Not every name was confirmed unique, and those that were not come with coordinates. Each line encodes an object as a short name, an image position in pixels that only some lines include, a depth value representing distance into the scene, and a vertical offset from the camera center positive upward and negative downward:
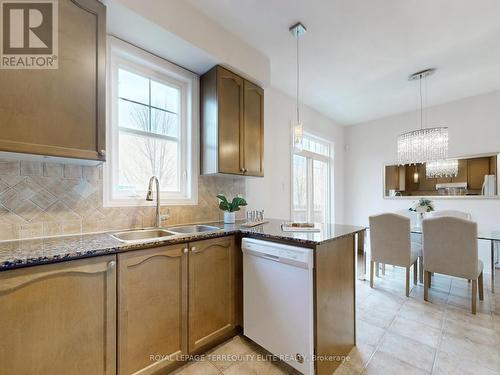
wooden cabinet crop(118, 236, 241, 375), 1.31 -0.76
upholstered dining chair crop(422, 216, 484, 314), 2.24 -0.65
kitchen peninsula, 1.03 -0.63
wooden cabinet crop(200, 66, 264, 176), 2.18 +0.68
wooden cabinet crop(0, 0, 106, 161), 1.16 +0.53
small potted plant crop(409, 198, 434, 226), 3.30 -0.29
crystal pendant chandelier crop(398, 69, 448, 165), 2.86 +0.59
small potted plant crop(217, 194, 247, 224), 2.31 -0.20
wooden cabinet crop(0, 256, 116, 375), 0.98 -0.63
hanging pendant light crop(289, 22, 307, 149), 2.03 +1.47
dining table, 2.31 -0.52
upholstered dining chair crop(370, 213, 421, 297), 2.62 -0.66
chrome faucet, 1.92 -0.11
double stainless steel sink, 1.74 -0.36
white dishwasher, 1.38 -0.77
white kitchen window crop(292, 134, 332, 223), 3.78 +0.13
